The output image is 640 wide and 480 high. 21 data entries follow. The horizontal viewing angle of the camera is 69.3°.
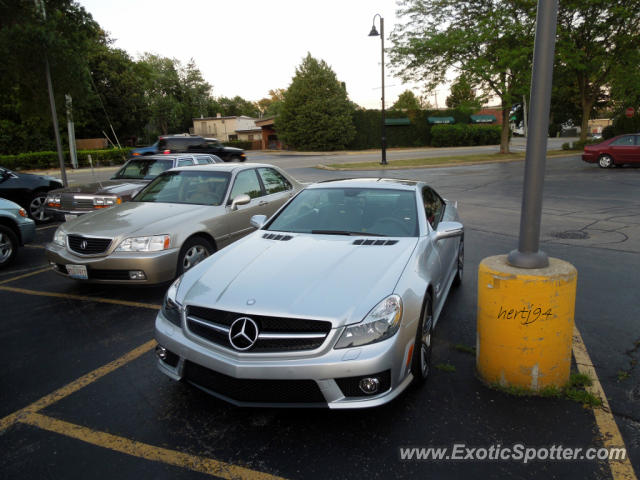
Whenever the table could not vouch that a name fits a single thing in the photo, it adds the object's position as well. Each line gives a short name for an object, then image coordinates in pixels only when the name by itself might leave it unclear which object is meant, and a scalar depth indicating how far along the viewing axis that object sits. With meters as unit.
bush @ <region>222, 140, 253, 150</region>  57.19
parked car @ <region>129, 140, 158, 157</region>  22.85
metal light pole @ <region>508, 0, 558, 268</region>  3.12
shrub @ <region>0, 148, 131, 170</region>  29.58
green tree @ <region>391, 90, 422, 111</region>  40.20
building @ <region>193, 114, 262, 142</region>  70.12
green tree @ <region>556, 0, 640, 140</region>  24.72
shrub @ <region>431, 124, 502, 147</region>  50.88
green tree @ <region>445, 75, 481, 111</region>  27.09
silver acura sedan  5.38
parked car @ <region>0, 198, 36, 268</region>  7.30
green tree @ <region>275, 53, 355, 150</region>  48.02
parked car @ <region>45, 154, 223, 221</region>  8.78
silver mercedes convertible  2.80
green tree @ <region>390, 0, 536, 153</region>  24.62
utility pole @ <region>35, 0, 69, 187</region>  12.47
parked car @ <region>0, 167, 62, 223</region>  10.59
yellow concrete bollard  3.19
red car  19.58
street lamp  24.48
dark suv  23.04
